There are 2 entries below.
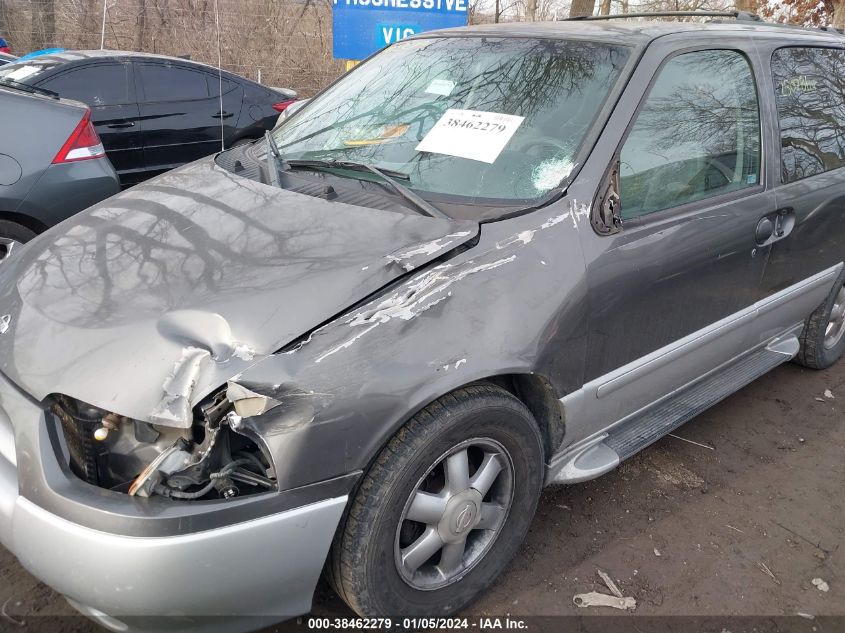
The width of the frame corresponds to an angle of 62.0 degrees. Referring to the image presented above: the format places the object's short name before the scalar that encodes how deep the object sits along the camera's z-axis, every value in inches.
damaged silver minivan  67.7
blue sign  315.9
